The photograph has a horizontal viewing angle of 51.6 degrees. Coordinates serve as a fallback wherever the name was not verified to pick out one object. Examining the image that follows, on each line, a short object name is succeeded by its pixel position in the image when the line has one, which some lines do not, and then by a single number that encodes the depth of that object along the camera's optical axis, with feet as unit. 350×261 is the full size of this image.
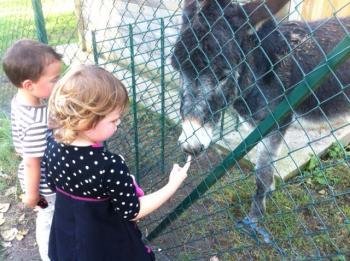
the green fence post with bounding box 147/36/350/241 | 3.96
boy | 6.39
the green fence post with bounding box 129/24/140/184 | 7.51
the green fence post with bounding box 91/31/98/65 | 7.50
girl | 4.57
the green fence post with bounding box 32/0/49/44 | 10.41
